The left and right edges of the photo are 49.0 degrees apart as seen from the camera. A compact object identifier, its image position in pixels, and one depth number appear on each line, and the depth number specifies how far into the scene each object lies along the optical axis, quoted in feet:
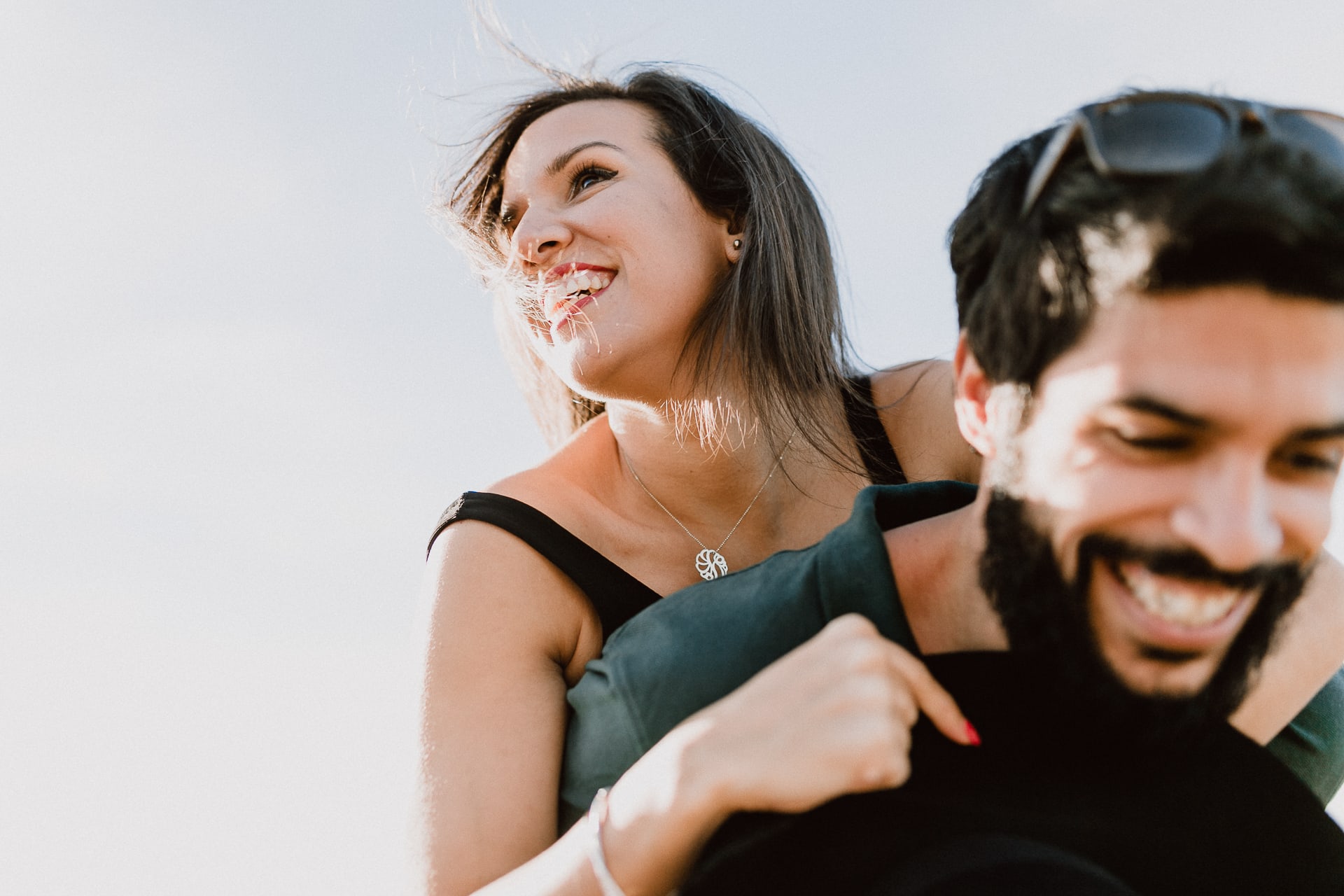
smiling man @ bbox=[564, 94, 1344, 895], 2.01
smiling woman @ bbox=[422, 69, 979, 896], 2.96
